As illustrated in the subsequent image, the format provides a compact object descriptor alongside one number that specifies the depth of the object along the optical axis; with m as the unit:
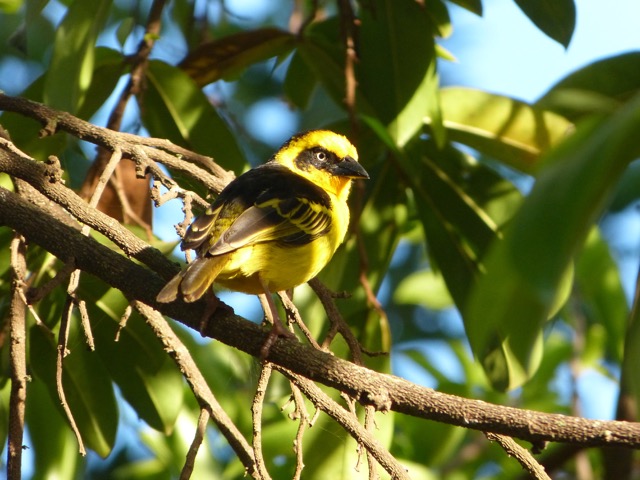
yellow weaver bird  5.19
